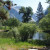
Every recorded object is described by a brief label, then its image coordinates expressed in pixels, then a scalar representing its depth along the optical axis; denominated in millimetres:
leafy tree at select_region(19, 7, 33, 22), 39794
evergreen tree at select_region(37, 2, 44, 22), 45915
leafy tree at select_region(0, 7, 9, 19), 6353
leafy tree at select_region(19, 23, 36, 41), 13329
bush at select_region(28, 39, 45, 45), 12009
